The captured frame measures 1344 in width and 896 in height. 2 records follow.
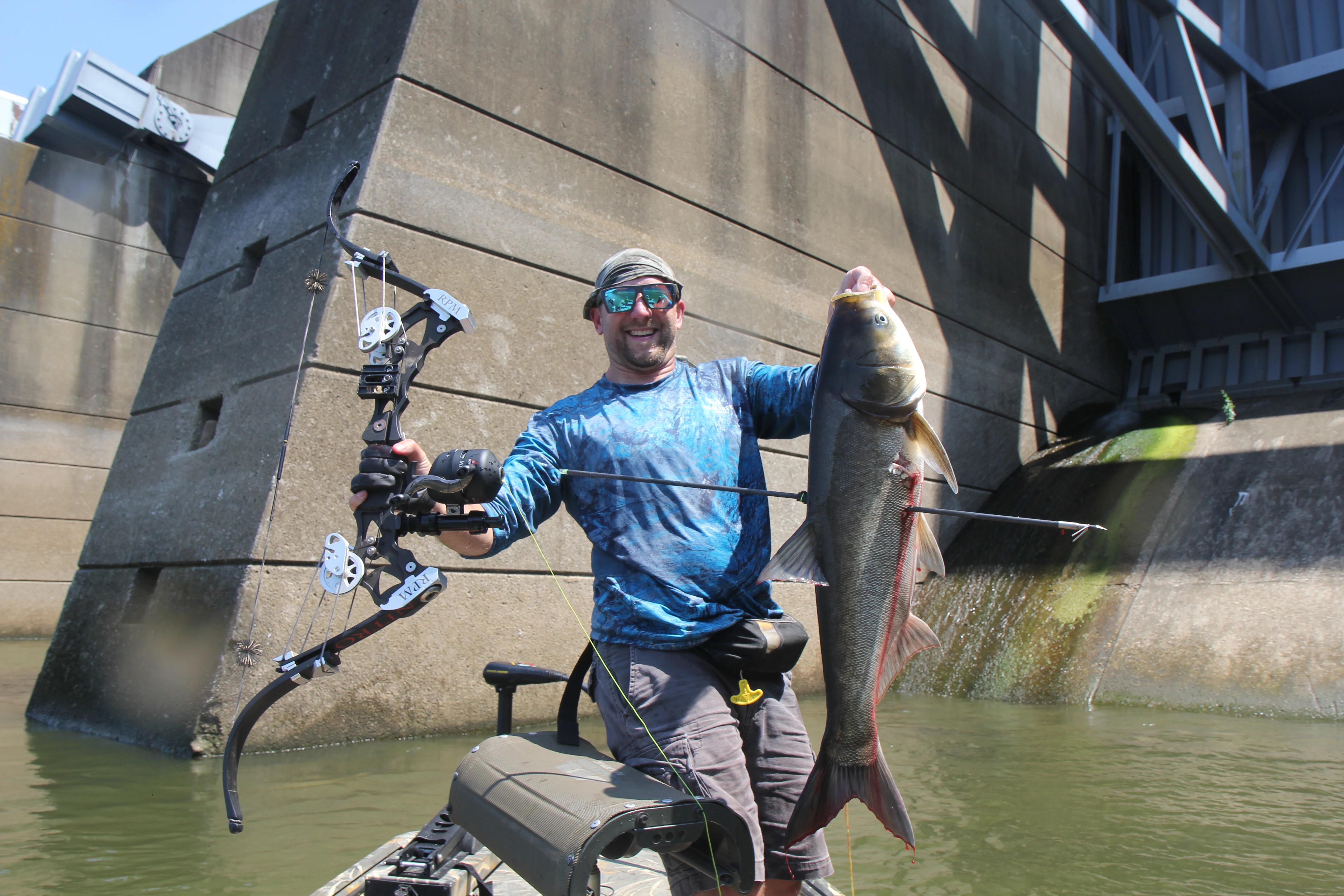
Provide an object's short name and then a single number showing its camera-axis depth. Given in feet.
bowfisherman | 7.84
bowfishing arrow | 7.72
